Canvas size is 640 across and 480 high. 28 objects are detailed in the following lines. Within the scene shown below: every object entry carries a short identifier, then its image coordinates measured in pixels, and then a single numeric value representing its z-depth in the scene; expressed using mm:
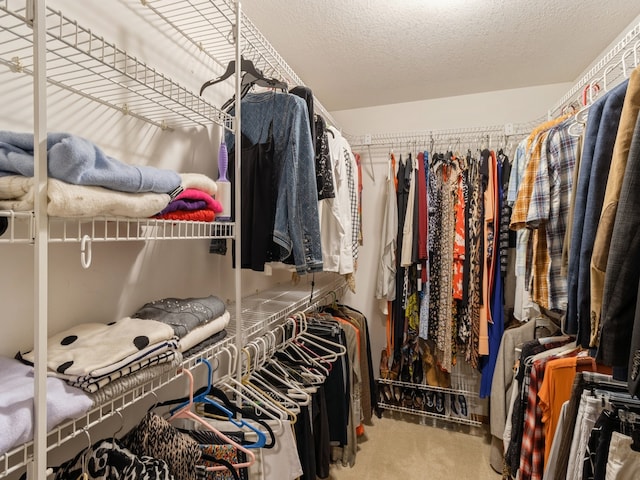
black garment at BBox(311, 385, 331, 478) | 1457
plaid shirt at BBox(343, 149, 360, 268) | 1922
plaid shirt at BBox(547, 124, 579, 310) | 1214
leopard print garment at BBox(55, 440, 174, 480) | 696
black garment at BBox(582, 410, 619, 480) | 934
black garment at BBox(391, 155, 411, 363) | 2285
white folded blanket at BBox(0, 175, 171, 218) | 558
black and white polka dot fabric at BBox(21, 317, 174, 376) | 665
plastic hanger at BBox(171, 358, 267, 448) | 934
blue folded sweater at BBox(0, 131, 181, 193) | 567
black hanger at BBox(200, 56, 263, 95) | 1300
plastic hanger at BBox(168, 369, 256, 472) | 866
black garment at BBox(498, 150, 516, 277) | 2031
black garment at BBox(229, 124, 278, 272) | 1257
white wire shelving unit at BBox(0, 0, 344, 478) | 692
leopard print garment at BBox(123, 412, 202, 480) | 791
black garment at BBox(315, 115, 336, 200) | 1449
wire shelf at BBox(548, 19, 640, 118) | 1033
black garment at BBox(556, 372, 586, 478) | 1122
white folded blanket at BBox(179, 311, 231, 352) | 908
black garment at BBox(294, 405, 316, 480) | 1302
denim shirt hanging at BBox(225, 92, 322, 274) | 1203
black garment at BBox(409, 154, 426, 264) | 2154
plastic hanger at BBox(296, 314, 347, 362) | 1539
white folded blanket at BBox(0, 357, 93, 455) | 507
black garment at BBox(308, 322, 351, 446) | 1598
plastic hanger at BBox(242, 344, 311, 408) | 1205
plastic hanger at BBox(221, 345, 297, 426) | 1104
